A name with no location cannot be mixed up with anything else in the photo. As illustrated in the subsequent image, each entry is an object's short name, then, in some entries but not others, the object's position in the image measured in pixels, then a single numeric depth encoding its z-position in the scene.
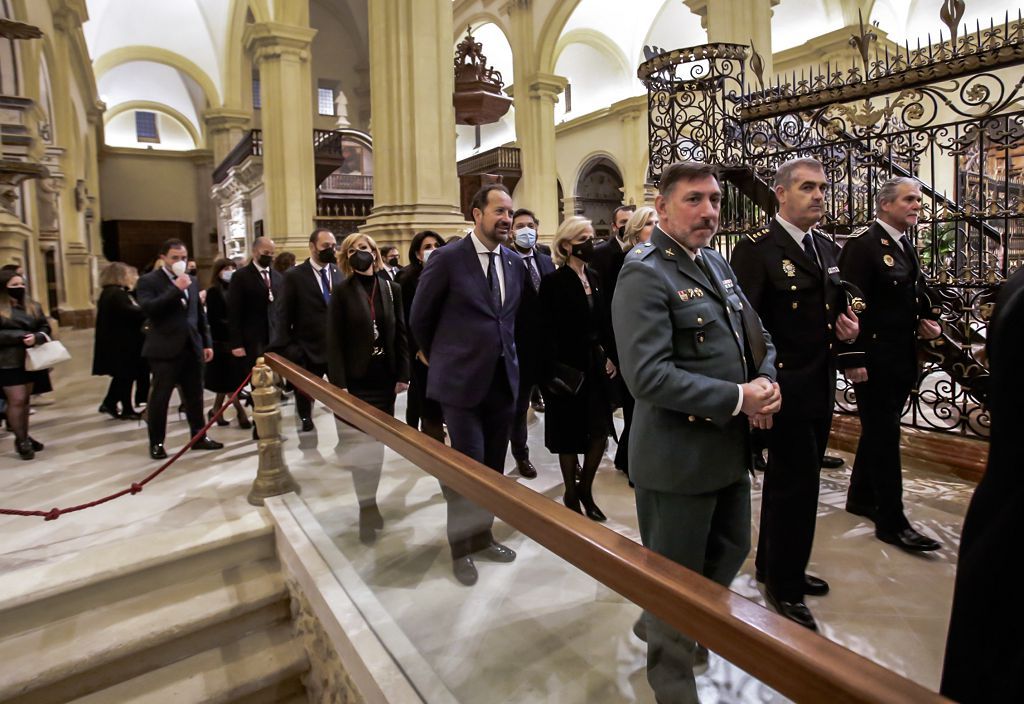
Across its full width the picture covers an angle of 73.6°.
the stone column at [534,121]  16.30
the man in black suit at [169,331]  4.93
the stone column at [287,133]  11.73
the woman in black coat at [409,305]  4.42
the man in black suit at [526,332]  3.68
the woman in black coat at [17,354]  5.09
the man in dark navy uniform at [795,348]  2.62
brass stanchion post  4.18
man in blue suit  3.17
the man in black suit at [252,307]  5.66
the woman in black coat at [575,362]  3.56
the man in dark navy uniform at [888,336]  3.22
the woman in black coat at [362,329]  3.93
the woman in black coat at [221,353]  5.98
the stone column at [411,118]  7.12
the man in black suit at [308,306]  5.00
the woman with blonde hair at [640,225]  3.82
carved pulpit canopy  9.67
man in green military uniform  1.92
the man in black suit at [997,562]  1.15
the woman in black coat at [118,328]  5.98
